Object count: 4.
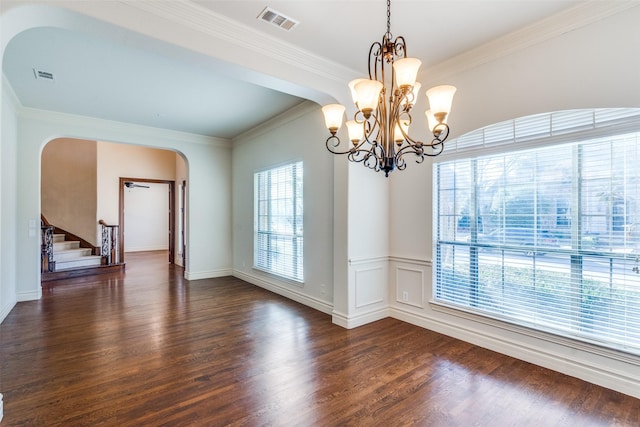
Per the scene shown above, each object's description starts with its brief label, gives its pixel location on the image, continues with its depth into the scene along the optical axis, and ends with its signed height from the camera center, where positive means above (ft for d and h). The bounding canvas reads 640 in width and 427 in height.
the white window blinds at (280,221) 16.96 -0.58
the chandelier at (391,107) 6.48 +2.35
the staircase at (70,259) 21.48 -3.58
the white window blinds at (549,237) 8.32 -0.84
